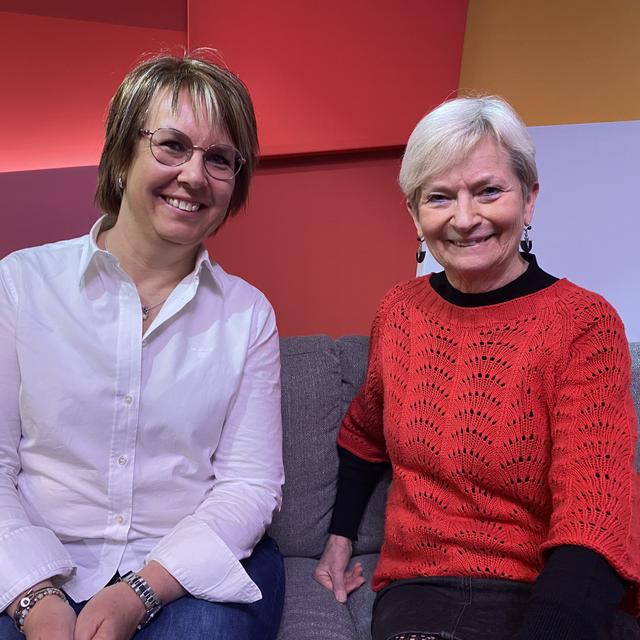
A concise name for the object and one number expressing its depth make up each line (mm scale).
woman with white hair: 1084
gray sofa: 1700
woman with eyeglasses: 1193
